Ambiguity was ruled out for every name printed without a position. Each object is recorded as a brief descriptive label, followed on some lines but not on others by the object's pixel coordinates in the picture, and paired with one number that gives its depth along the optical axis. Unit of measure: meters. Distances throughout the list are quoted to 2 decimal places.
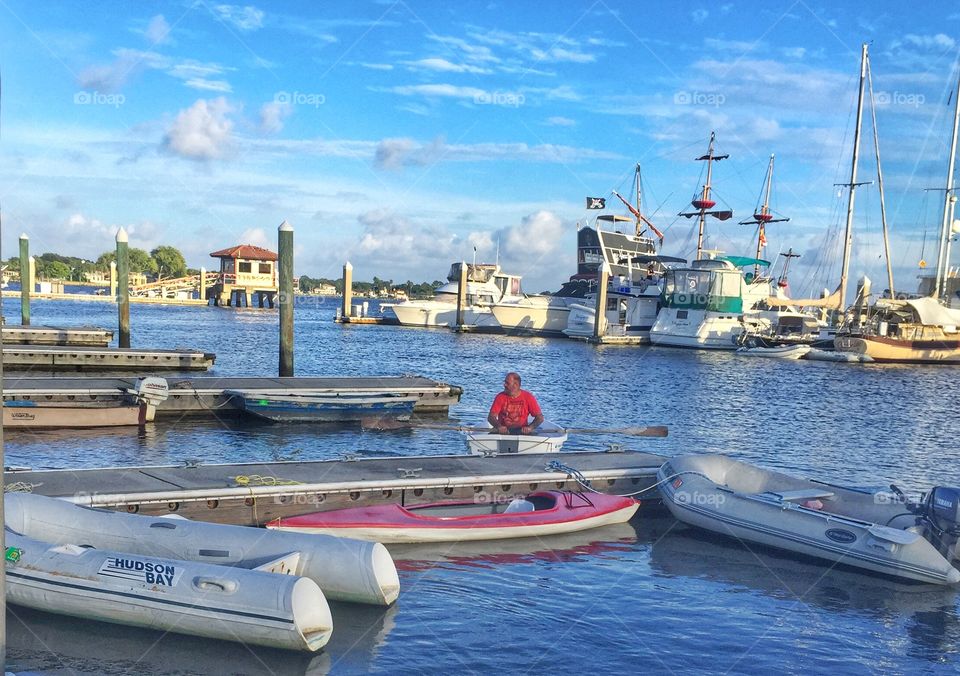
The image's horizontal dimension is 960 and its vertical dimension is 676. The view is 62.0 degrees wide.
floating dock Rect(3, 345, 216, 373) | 28.20
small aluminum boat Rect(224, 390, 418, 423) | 20.55
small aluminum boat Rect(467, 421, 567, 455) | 15.07
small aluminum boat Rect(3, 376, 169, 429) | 18.69
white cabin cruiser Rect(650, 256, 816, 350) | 59.97
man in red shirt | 15.10
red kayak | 10.88
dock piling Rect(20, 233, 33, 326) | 39.66
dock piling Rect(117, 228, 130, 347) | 31.23
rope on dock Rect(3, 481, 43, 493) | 10.38
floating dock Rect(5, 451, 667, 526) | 10.82
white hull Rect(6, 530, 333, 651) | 7.63
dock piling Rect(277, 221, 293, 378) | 23.56
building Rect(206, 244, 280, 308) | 93.06
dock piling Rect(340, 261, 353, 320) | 73.82
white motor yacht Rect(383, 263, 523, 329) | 73.94
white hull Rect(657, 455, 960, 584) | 10.68
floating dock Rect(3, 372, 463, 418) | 19.59
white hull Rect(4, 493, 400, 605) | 8.68
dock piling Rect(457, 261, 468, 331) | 71.75
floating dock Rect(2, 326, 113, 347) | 33.78
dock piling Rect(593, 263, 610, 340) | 63.03
